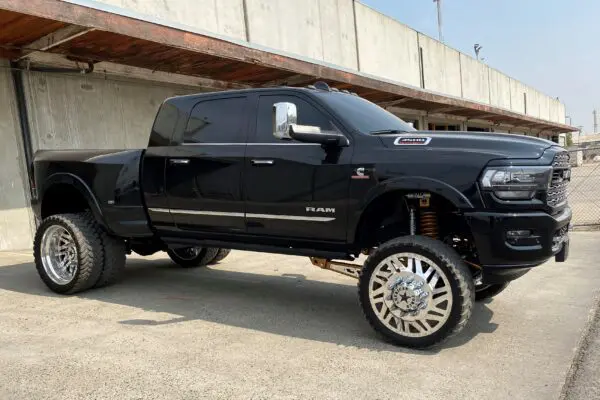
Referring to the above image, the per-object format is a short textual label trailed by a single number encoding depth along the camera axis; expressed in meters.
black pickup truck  3.82
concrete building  8.10
